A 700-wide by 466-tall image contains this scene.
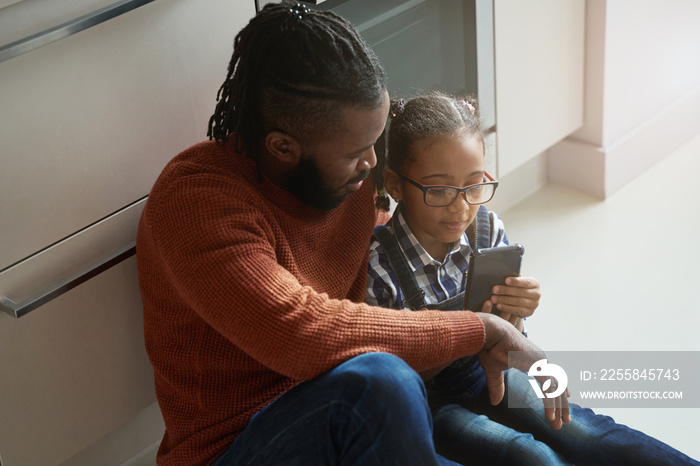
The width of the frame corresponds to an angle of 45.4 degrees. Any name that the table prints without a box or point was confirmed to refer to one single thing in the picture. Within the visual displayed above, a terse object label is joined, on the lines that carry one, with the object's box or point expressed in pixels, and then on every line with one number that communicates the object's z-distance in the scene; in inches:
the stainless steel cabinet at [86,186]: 42.1
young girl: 46.8
